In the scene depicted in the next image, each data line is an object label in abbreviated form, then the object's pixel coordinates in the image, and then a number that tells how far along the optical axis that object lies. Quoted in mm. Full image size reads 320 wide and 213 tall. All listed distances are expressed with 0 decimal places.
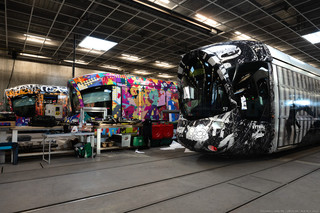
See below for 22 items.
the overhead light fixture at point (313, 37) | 12418
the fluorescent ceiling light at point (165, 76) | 24423
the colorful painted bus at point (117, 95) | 9055
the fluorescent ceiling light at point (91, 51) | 15422
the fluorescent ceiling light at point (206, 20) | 10578
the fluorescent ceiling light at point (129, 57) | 16905
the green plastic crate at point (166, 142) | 8711
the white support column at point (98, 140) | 6809
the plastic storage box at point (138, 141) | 7809
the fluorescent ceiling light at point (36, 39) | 13180
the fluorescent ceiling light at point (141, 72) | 21906
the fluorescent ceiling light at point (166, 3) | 9273
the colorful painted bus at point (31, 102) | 13414
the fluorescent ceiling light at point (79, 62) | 18406
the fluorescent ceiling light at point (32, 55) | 16641
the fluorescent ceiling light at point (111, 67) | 19912
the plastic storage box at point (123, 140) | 7621
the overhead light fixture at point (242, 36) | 12438
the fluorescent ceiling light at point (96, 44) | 13664
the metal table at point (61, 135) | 5448
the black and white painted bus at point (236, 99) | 5105
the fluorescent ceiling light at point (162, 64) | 19266
